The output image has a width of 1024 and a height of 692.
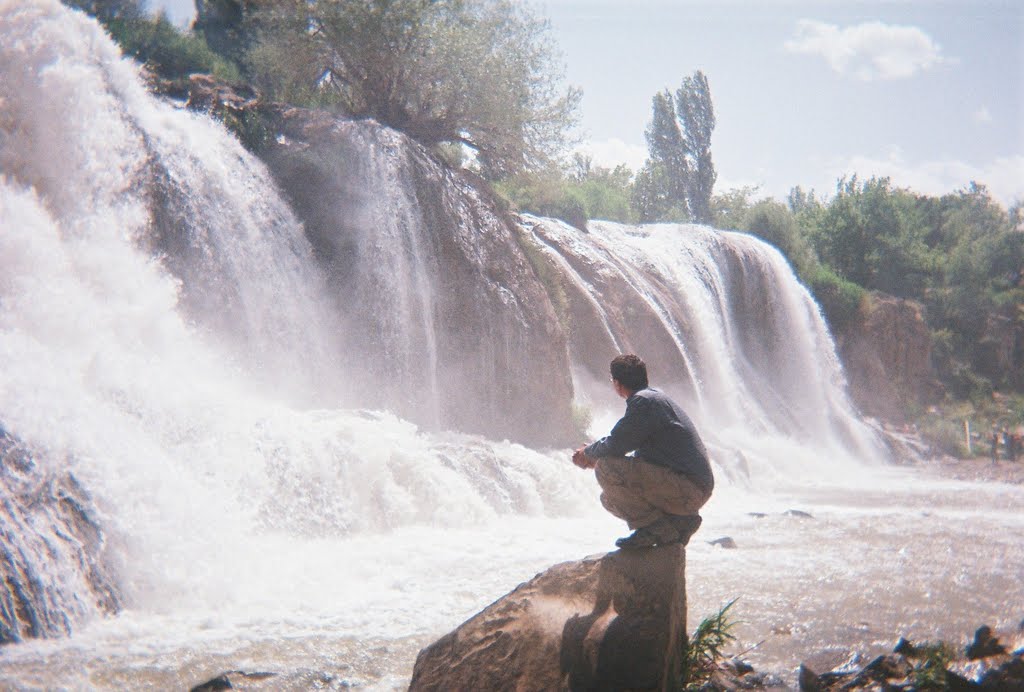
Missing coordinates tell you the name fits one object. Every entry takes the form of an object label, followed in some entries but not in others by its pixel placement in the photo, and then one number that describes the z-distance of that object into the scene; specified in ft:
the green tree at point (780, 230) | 109.50
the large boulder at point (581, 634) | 13.39
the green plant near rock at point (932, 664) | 15.44
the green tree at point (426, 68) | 53.01
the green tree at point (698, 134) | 175.73
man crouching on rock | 14.16
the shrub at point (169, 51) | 60.18
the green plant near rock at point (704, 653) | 15.29
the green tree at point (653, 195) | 179.05
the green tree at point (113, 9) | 68.44
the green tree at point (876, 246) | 122.11
